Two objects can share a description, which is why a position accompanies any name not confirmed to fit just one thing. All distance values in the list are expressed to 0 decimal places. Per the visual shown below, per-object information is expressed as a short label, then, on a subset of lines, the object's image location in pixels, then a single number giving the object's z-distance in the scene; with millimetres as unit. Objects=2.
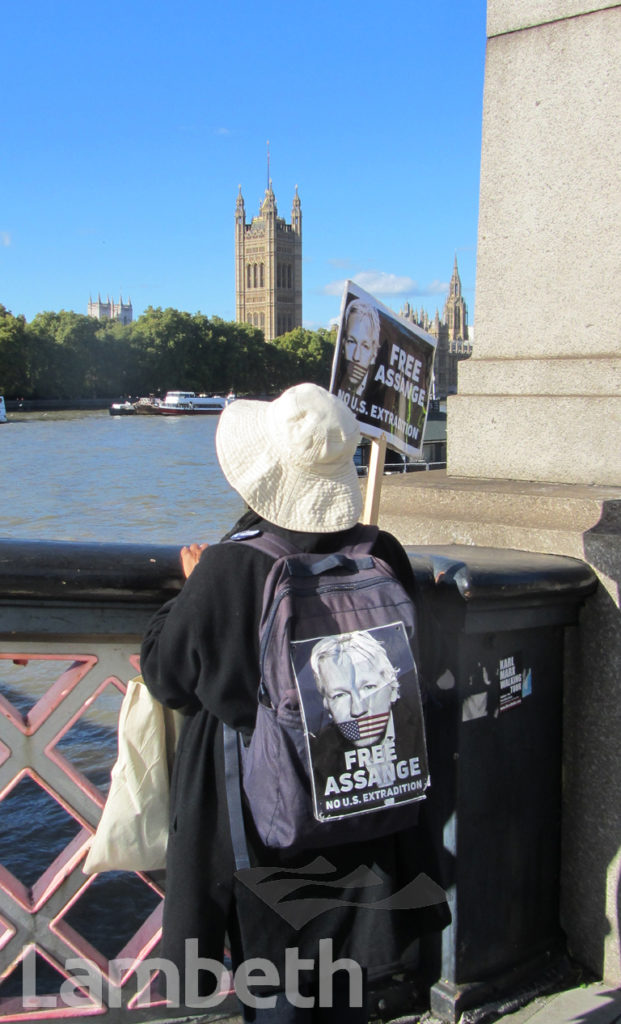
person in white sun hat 1544
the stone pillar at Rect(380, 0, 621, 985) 2615
